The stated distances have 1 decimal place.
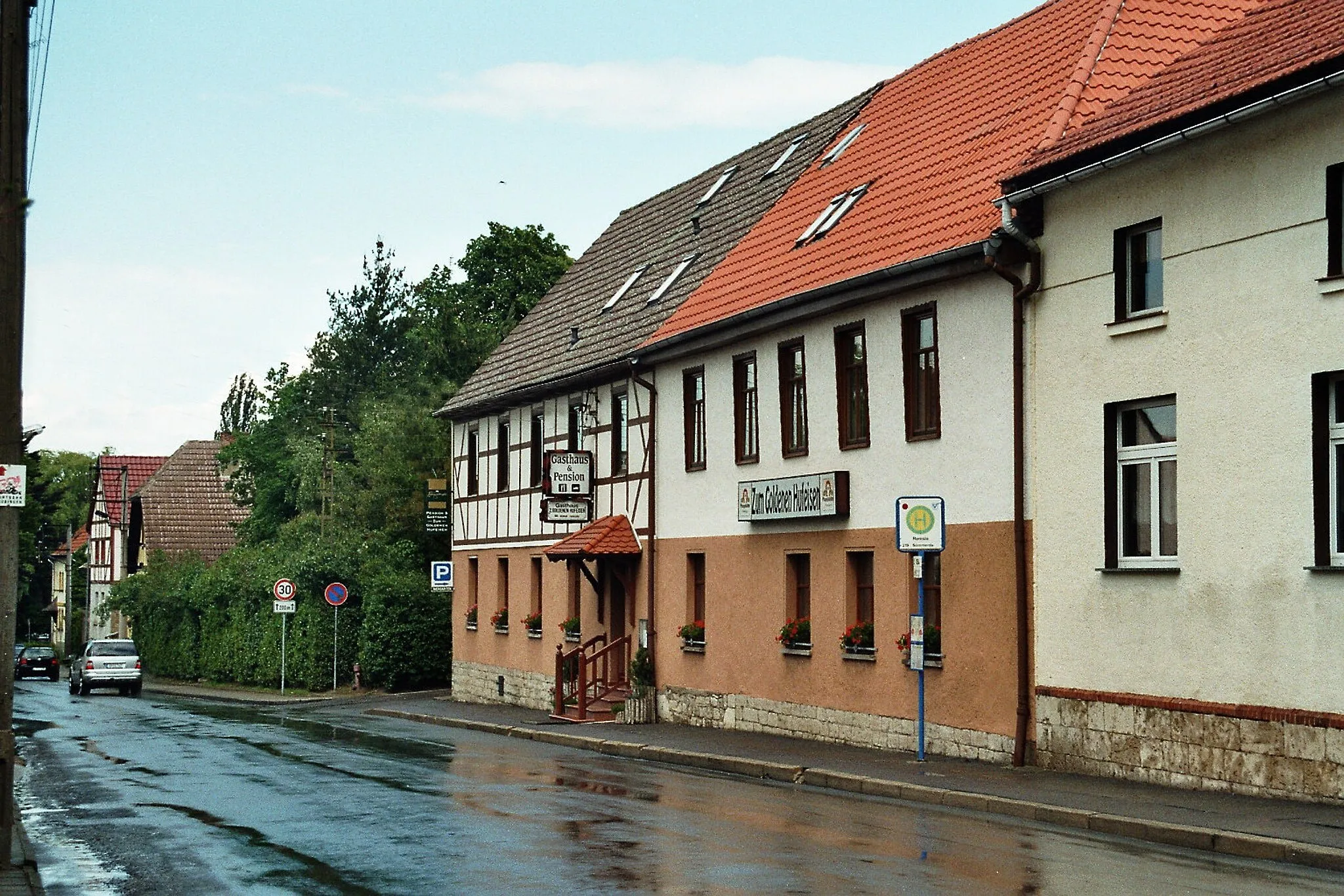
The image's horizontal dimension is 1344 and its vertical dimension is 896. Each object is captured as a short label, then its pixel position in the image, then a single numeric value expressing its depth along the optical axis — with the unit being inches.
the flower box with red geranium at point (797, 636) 975.6
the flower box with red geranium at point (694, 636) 1115.3
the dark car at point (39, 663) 2731.3
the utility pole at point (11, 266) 469.7
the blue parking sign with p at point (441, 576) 1595.7
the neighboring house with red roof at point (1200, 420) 616.1
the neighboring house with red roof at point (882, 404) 802.8
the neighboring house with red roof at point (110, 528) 3617.1
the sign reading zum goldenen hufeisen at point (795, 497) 932.0
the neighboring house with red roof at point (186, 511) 3373.5
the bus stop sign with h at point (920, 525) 765.9
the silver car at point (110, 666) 1996.8
